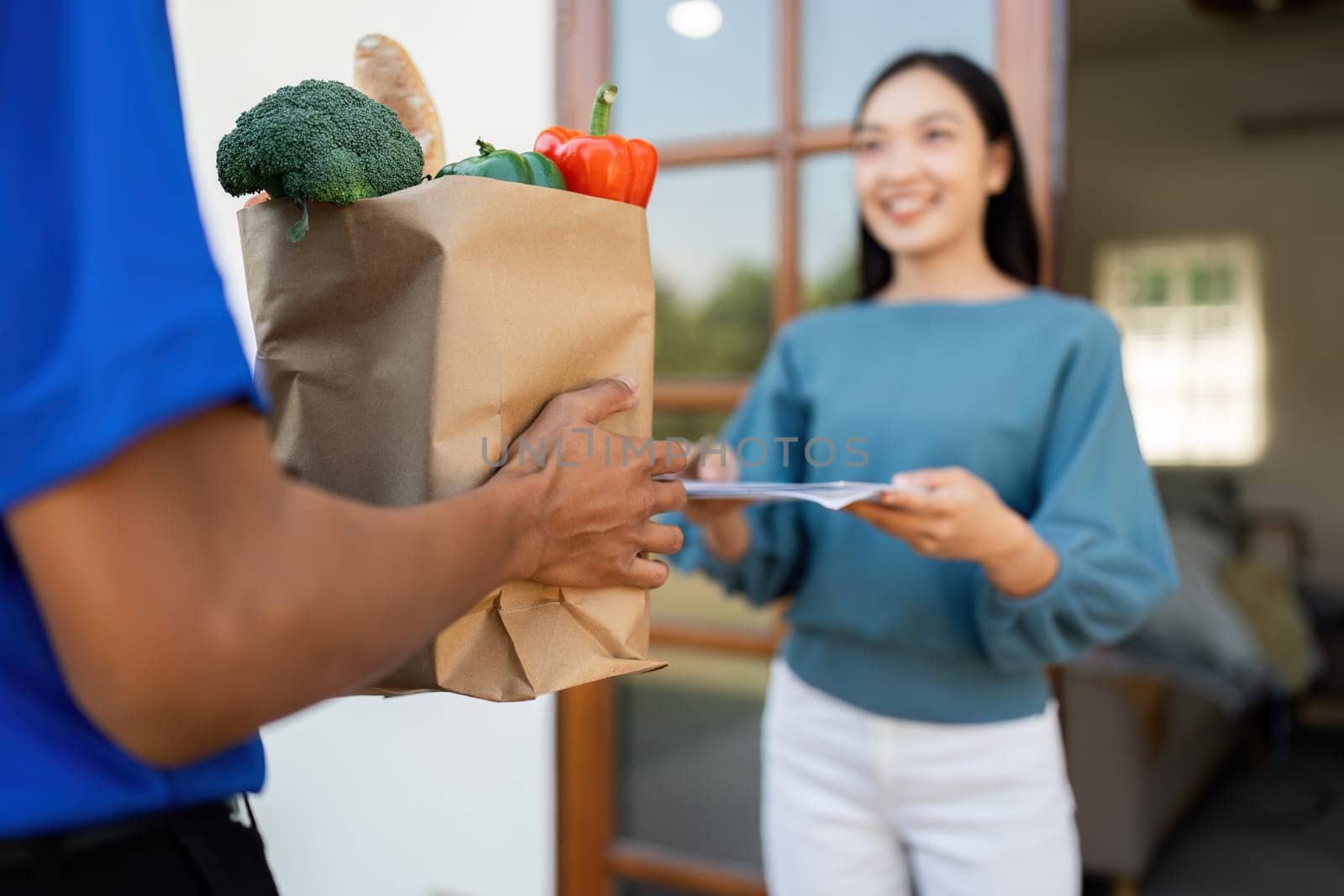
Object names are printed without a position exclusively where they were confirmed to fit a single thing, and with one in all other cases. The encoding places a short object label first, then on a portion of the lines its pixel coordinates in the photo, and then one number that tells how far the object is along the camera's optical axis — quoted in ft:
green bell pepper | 2.34
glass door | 5.95
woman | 3.99
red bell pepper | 2.54
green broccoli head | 2.06
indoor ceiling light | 6.14
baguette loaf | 2.63
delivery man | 1.32
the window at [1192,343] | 17.49
